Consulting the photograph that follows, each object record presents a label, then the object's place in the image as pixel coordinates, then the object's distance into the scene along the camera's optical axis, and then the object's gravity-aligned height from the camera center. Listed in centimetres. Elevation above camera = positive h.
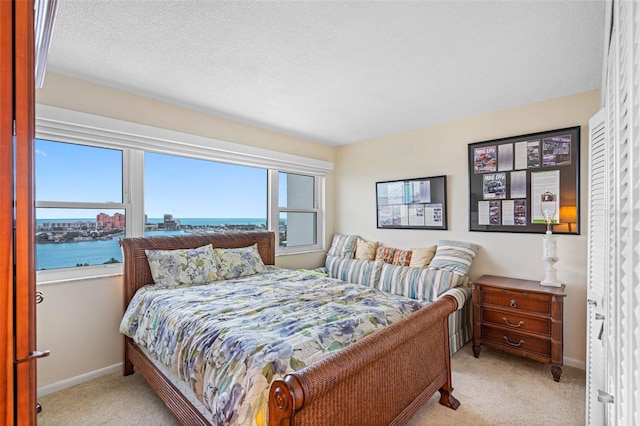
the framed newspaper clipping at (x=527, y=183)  275 +28
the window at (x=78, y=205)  245 +6
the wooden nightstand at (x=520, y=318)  247 -95
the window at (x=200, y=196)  307 +19
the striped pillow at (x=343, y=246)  425 -50
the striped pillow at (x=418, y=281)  301 -73
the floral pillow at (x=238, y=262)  306 -54
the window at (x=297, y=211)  420 +1
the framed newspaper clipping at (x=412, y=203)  358 +11
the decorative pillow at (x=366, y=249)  403 -51
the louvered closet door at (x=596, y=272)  141 -33
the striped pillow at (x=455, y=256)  316 -48
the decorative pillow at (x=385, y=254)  380 -54
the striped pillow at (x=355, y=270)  355 -73
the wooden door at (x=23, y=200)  58 +2
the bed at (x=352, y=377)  114 -83
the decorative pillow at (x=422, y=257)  345 -52
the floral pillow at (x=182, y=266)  269 -50
